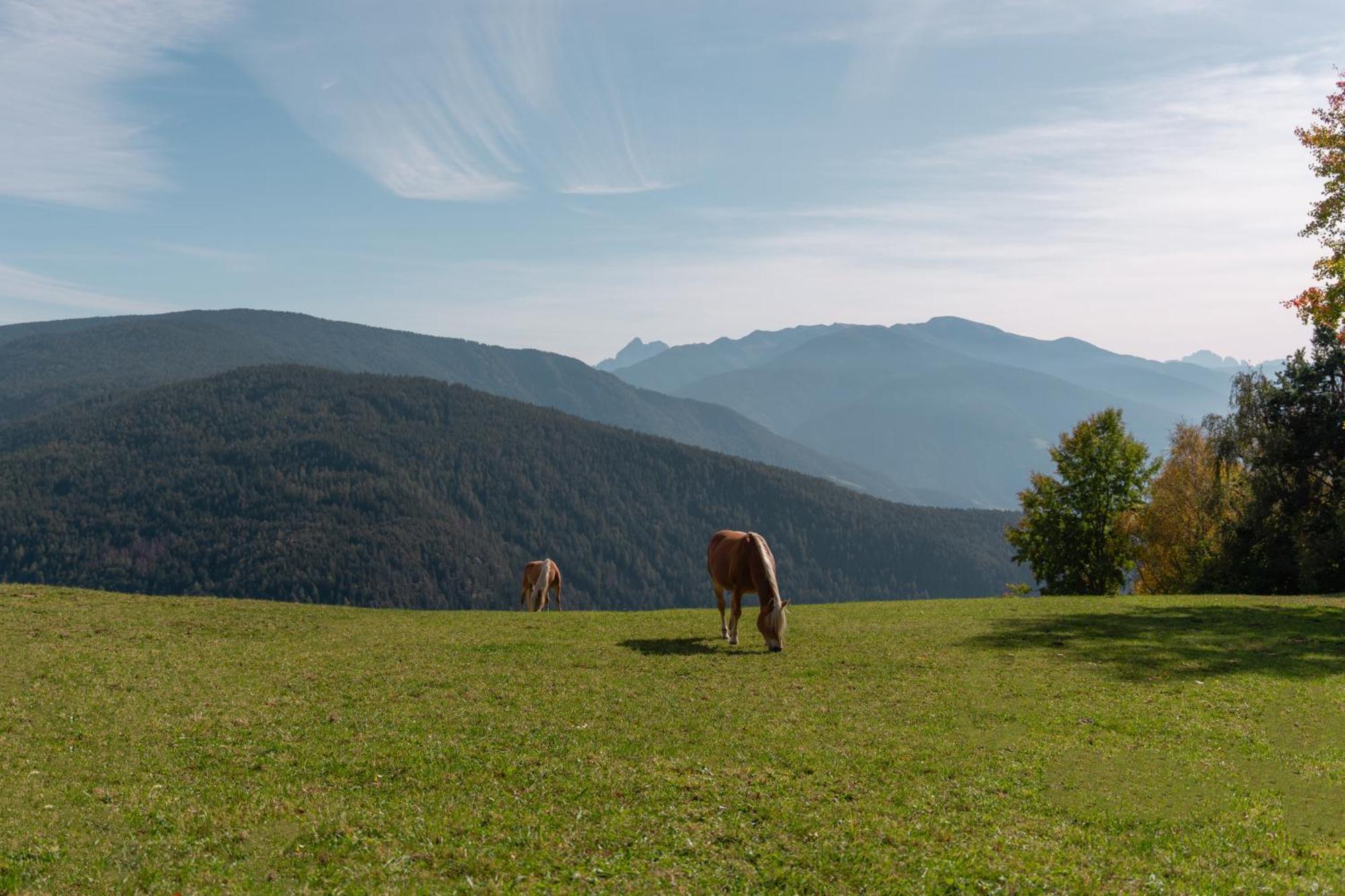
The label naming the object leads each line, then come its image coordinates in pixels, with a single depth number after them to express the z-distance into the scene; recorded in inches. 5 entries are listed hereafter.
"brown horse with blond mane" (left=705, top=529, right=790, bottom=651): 846.5
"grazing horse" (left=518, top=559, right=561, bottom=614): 1465.3
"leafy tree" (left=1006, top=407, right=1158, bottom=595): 2034.9
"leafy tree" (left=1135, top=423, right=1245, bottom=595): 1791.3
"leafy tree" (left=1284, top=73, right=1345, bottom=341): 1034.7
